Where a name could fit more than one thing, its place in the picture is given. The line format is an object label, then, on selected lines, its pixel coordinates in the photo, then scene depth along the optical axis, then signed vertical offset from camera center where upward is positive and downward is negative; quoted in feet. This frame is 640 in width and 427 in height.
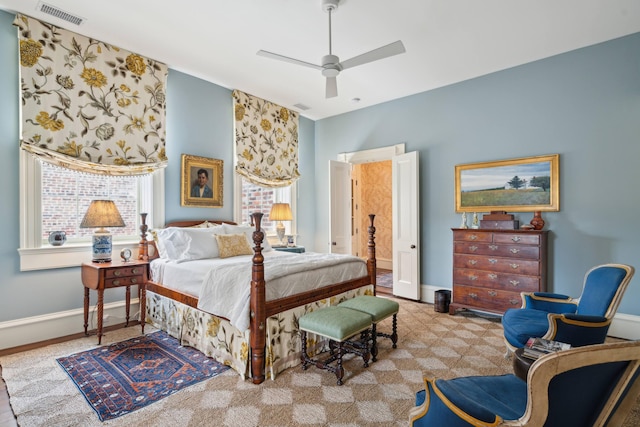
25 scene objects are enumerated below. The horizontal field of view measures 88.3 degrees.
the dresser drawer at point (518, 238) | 12.12 -1.01
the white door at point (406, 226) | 16.28 -0.69
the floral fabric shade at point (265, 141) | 16.97 +4.03
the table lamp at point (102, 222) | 10.80 -0.25
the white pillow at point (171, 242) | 12.25 -1.06
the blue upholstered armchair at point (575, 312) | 6.95 -2.49
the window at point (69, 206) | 10.78 +0.34
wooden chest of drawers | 12.16 -2.15
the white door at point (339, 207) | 18.30 +0.35
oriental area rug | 7.61 -4.26
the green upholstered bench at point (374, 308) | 9.40 -2.79
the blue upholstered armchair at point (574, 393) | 3.30 -1.95
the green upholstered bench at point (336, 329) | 8.23 -2.98
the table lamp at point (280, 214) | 17.57 -0.02
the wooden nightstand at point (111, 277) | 10.66 -2.12
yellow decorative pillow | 12.78 -1.25
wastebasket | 14.55 -3.95
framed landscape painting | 12.94 +1.14
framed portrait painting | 14.70 +1.51
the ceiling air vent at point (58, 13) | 10.10 +6.40
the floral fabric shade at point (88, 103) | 10.75 +4.09
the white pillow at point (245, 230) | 14.21 -0.74
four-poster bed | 8.40 -3.00
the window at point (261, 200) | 17.01 +0.76
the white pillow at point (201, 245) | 12.18 -1.17
